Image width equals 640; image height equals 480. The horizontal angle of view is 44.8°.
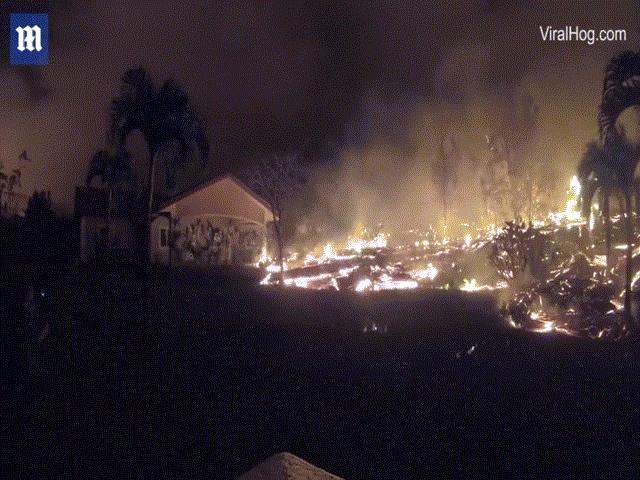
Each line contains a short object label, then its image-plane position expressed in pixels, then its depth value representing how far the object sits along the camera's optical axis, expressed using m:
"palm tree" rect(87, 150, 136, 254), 29.59
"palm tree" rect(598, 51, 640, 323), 13.83
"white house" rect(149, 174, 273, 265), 35.19
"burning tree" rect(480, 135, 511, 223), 49.41
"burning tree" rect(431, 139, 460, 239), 54.91
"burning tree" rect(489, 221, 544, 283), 28.89
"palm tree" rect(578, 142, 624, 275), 20.56
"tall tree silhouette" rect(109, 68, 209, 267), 12.58
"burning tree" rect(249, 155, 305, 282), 36.53
